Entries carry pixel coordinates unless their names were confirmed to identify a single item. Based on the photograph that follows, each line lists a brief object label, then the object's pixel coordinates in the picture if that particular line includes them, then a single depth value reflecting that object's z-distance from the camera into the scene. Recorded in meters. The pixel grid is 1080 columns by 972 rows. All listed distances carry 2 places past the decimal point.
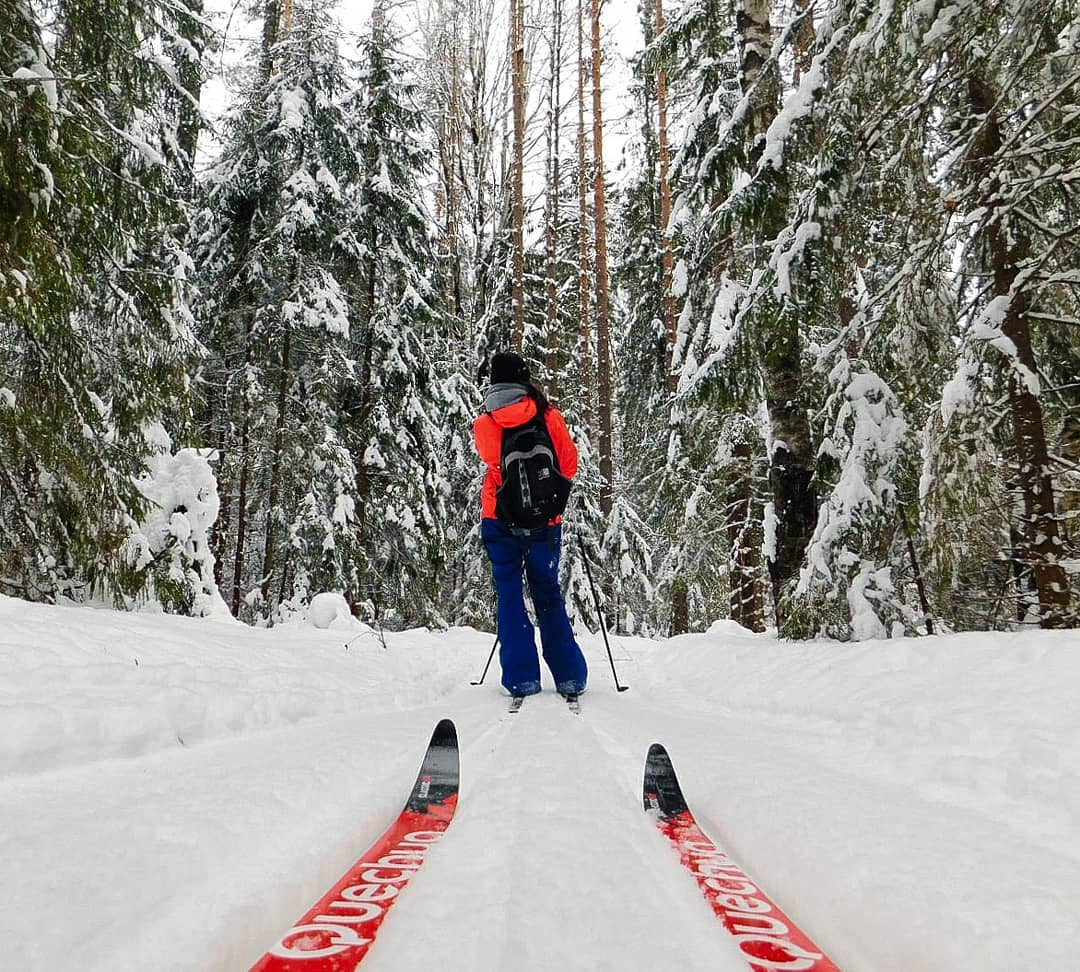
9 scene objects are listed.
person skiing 4.35
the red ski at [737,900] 0.98
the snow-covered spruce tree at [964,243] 3.17
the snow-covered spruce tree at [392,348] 11.64
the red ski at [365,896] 0.91
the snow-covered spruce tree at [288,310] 10.38
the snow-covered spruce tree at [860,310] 3.77
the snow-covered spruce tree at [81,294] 4.07
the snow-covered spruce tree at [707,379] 5.61
